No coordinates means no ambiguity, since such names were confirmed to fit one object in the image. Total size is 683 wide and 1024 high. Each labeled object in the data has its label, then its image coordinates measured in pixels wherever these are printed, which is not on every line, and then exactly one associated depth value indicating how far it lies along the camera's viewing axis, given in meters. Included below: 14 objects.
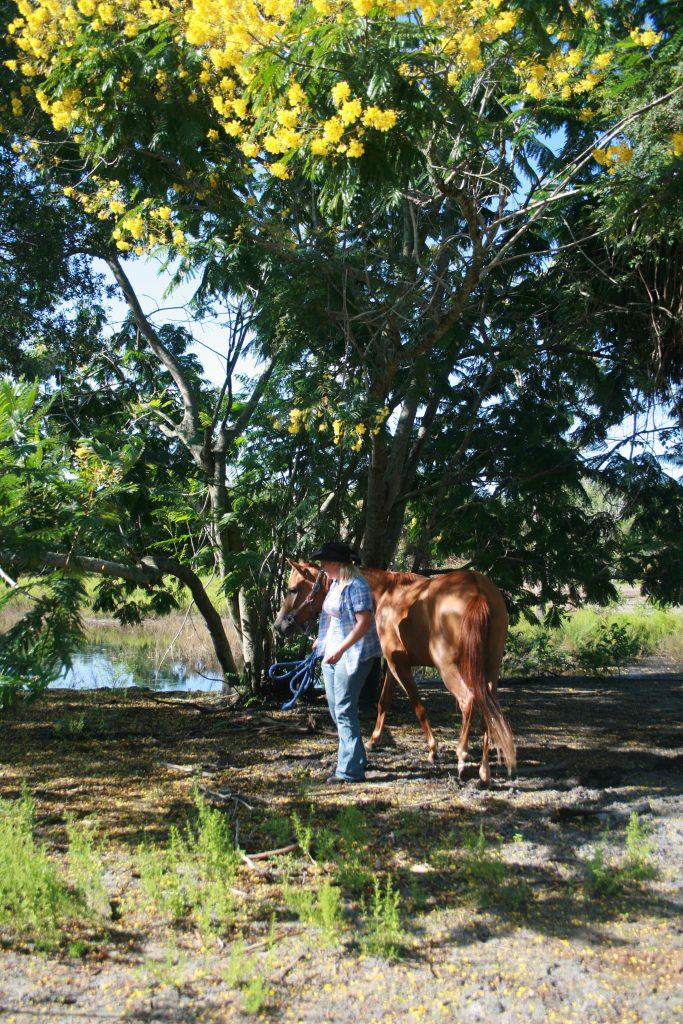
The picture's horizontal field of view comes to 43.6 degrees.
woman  6.24
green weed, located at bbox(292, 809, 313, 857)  4.63
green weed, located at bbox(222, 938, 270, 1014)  3.26
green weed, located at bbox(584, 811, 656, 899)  4.39
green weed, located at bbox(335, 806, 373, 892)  4.40
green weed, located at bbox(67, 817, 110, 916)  4.10
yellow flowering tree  5.44
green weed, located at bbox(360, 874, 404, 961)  3.69
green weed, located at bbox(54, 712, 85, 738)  7.98
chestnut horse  6.37
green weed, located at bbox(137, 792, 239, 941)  4.05
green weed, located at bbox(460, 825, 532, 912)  4.26
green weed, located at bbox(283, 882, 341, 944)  3.77
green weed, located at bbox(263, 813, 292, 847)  5.04
